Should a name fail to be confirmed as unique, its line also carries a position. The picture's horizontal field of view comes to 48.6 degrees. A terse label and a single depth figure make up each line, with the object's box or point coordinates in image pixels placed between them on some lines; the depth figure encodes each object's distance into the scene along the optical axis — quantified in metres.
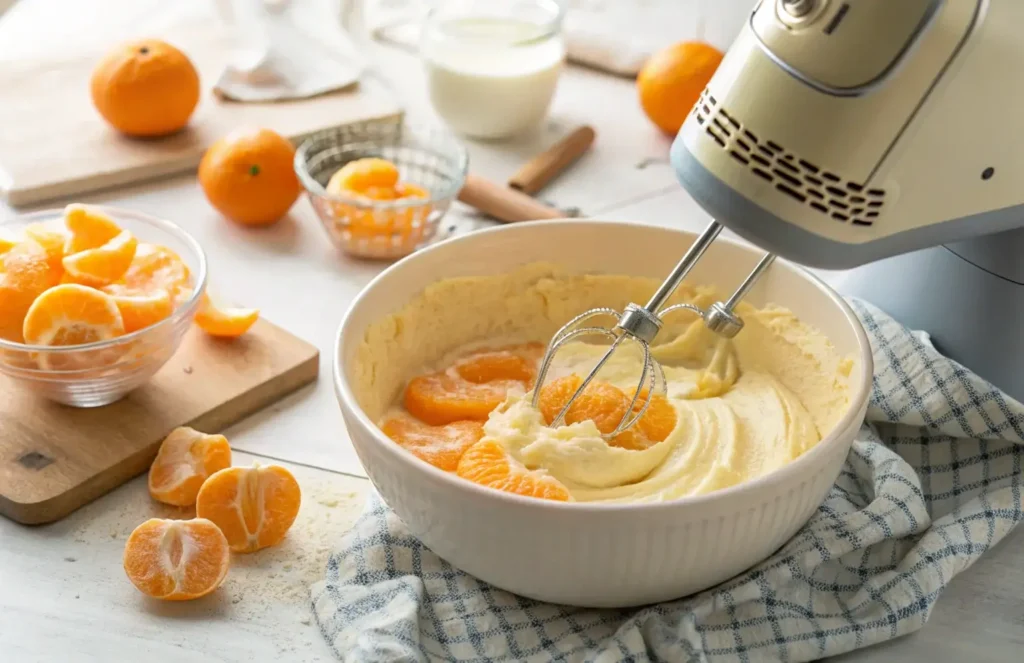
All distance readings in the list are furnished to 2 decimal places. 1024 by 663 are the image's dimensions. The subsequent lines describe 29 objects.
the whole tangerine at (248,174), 1.67
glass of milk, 1.91
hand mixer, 0.84
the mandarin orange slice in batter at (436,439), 1.13
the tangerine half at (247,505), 1.12
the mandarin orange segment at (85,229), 1.30
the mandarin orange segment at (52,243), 1.27
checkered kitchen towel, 1.01
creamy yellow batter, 1.07
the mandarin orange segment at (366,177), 1.66
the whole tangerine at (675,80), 1.88
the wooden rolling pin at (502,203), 1.72
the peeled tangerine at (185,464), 1.18
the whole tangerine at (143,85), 1.82
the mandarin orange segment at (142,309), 1.23
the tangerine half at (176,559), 1.05
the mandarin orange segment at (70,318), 1.17
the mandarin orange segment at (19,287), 1.21
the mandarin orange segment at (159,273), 1.32
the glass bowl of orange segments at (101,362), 1.19
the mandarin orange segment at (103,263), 1.25
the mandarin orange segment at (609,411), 1.14
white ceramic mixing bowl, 0.92
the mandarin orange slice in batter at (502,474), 1.02
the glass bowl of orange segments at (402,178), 1.63
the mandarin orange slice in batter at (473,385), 1.21
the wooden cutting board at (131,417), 1.17
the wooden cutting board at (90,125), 1.78
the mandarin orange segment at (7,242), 1.30
